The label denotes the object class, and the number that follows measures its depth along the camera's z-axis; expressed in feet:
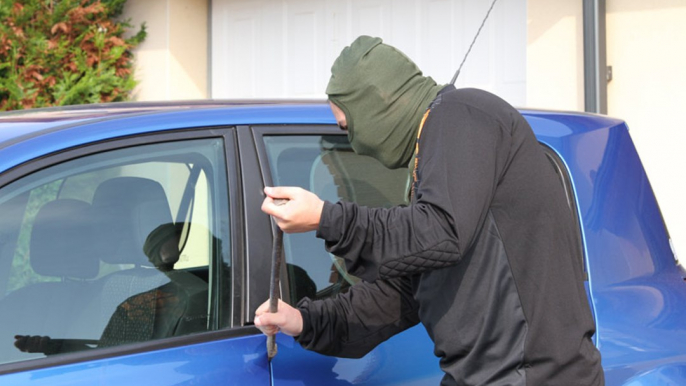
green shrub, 23.50
